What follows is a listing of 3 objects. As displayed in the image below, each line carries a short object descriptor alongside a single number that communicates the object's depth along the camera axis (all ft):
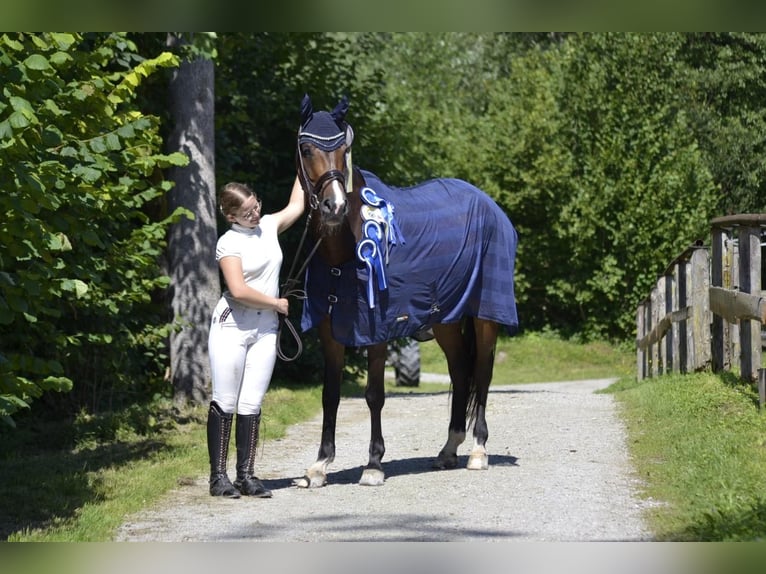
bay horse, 44.42
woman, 43.62
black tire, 143.23
